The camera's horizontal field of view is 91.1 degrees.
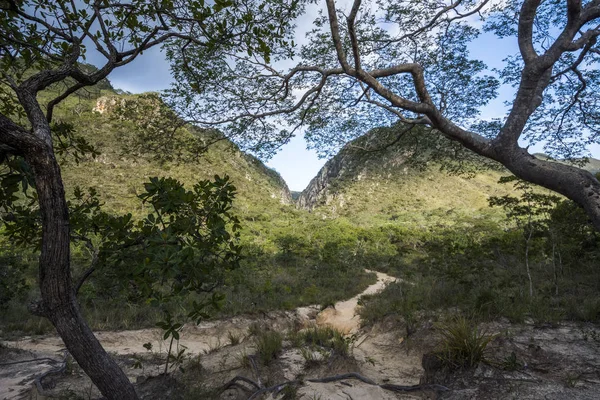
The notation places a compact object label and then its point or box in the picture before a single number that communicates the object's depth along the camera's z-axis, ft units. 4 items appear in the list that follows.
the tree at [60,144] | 6.27
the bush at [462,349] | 11.40
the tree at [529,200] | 23.99
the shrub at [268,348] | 13.95
